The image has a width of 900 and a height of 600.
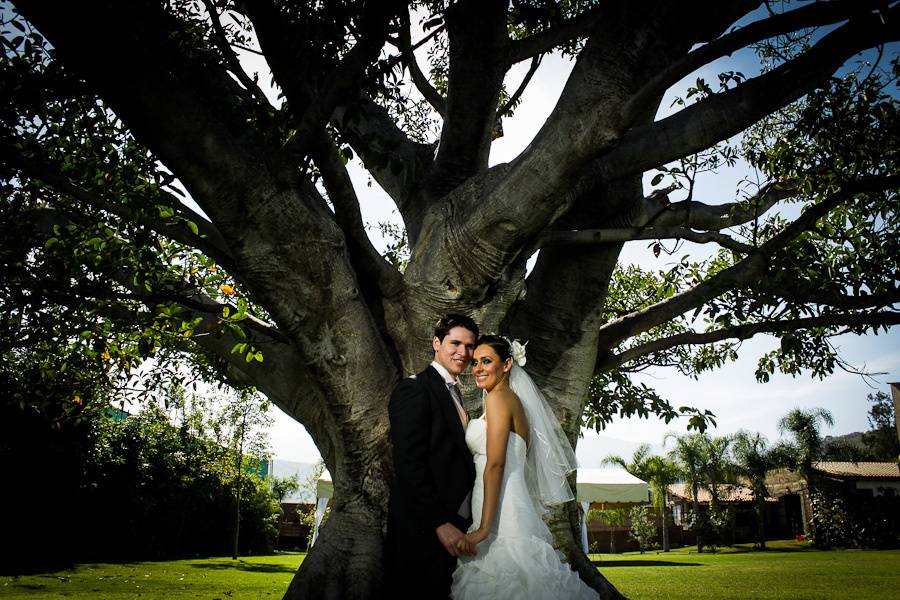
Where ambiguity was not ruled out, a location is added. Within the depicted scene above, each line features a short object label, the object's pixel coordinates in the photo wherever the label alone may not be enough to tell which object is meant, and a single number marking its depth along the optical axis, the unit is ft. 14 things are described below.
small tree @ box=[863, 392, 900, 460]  163.12
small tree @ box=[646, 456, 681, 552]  121.19
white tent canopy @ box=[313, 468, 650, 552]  60.59
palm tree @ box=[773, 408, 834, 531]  110.63
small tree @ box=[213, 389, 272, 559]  67.62
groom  12.00
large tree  14.98
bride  11.25
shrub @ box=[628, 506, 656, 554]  115.55
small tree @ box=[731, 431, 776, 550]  107.76
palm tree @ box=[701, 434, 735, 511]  113.29
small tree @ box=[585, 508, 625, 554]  115.03
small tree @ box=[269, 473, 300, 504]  112.57
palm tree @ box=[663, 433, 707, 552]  116.47
